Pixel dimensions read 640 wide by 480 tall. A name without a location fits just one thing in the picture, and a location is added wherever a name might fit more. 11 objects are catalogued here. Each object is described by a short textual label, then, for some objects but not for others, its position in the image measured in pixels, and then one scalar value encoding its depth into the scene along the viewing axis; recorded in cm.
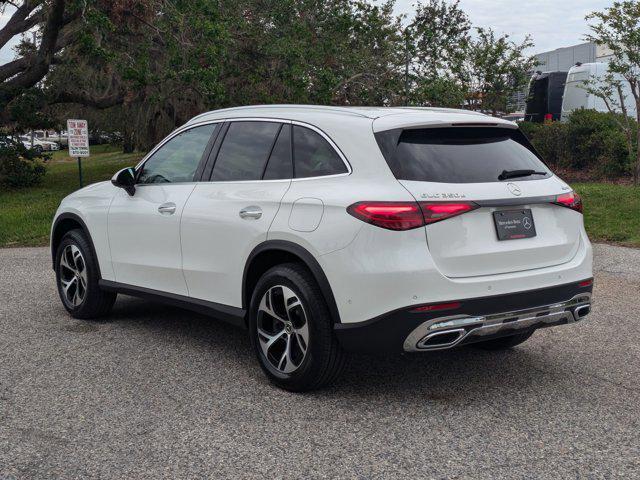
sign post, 1556
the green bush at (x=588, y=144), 1739
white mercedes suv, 444
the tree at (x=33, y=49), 2030
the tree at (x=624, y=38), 1431
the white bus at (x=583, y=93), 2165
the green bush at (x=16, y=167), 2252
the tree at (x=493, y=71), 2212
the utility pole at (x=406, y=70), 2000
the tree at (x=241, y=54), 1845
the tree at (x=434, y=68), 1925
